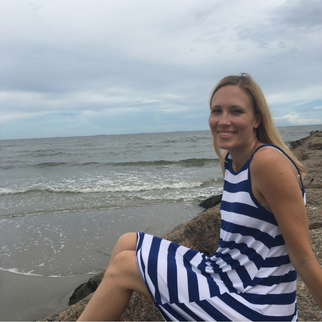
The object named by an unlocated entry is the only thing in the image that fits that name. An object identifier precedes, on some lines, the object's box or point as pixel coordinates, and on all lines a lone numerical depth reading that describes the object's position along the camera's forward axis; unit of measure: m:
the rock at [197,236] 3.53
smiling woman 1.37
